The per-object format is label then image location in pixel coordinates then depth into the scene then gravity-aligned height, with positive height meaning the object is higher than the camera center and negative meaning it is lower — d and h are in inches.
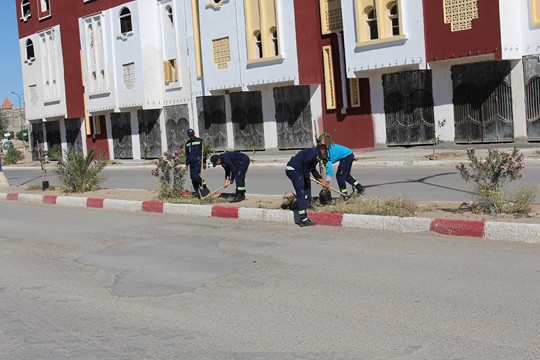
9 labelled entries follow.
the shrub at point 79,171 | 688.4 -15.8
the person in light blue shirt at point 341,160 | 450.9 -15.3
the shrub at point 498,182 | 352.8 -28.8
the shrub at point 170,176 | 559.2 -21.9
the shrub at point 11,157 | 1777.8 +8.4
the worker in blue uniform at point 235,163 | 495.8 -13.0
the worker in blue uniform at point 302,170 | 402.3 -17.1
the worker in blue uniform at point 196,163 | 544.4 -12.1
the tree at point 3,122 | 2827.3 +157.9
